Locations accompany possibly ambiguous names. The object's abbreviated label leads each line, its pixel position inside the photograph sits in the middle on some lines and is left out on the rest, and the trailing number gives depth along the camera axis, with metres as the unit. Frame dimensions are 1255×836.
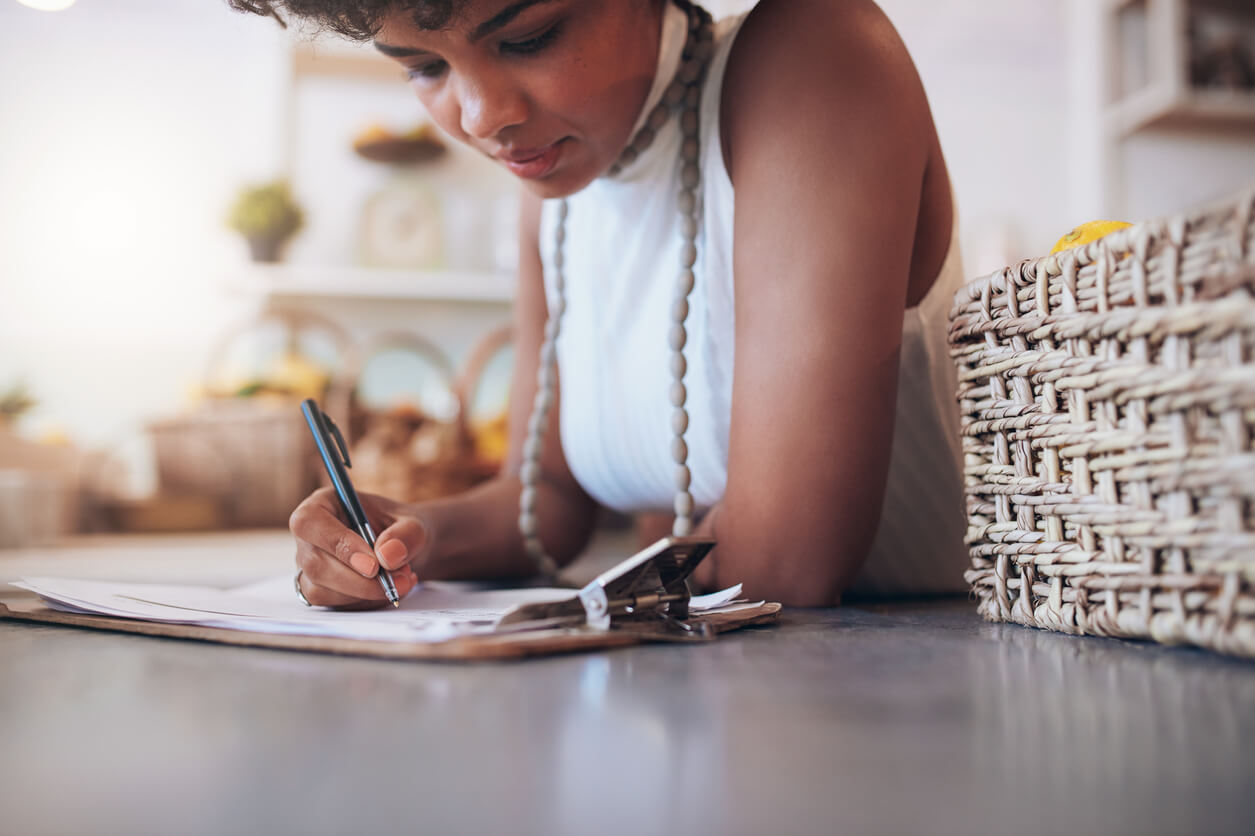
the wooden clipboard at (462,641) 0.45
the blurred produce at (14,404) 2.70
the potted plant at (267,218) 2.67
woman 0.68
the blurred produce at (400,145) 2.79
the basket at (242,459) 2.31
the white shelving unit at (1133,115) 2.55
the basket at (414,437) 2.16
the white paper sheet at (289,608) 0.47
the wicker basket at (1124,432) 0.38
